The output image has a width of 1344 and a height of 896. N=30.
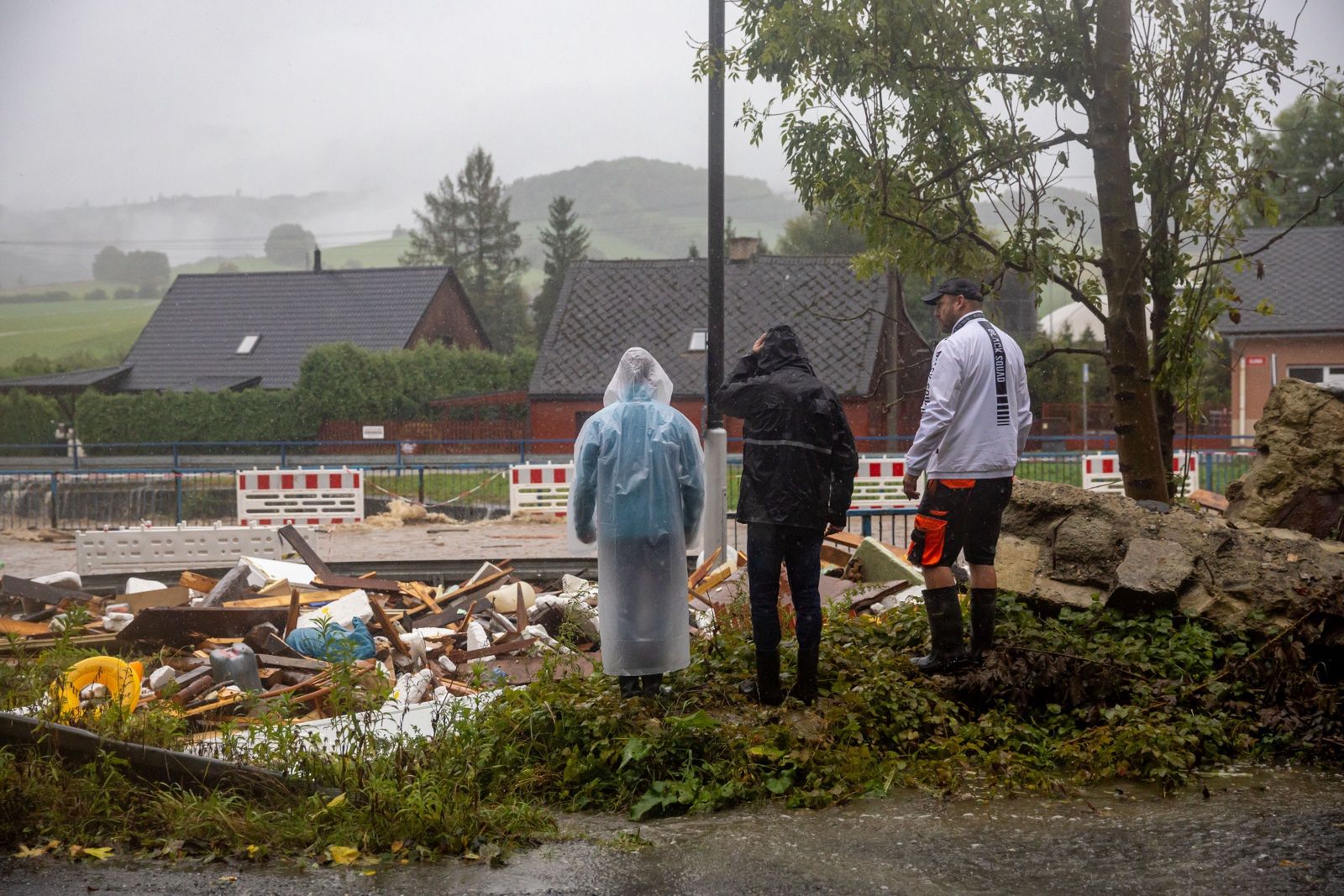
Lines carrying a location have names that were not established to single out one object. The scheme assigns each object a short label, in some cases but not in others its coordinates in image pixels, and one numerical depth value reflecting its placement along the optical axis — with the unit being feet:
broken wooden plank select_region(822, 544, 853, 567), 33.04
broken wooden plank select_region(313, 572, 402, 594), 32.19
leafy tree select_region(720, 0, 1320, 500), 25.94
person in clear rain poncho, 18.80
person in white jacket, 19.19
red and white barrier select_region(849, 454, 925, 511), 58.08
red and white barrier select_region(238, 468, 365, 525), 59.16
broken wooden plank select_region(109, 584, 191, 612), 30.35
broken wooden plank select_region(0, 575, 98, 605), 30.78
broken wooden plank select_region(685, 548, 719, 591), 30.86
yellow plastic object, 19.35
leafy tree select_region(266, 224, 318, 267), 625.41
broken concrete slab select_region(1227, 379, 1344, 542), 24.23
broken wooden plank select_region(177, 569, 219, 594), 33.01
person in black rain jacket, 18.67
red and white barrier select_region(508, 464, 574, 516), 66.64
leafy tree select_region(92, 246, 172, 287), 363.25
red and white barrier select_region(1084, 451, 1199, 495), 63.00
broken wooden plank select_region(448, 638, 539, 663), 25.18
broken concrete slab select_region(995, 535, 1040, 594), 22.81
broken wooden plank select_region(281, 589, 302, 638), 26.27
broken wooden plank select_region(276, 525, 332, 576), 33.78
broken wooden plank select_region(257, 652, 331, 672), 23.20
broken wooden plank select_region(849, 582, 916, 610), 26.07
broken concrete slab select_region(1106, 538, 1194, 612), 21.09
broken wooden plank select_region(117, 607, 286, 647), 25.29
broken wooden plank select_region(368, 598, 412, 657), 25.54
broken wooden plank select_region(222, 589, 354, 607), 28.43
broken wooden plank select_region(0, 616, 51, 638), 27.58
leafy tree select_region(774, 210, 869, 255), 206.11
